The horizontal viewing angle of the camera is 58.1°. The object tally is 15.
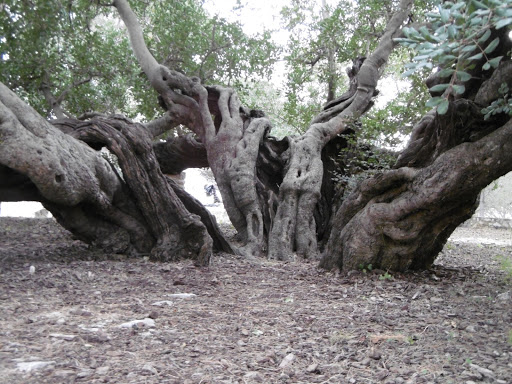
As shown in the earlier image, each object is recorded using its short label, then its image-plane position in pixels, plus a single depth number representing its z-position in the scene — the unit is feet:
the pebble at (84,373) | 7.29
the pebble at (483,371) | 7.61
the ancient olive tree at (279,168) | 13.91
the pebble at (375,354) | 8.55
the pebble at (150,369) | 7.65
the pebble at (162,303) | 12.22
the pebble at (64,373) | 7.25
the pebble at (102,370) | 7.48
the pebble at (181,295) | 13.37
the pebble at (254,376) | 7.63
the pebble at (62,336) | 8.96
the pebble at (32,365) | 7.38
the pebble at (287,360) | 8.27
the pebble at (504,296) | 12.69
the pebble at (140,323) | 10.03
